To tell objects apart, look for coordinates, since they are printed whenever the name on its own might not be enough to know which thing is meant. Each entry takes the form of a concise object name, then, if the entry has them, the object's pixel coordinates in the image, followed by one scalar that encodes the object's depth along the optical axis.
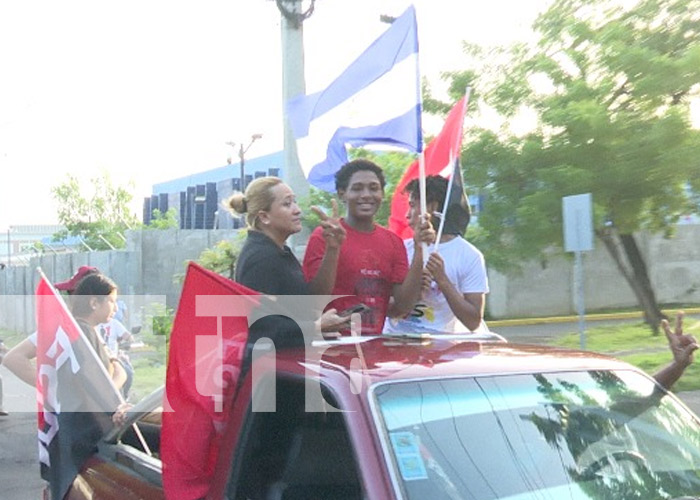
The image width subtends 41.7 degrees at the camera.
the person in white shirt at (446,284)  4.56
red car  2.61
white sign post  9.40
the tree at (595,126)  11.60
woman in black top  3.64
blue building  31.98
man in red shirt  4.22
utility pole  8.78
